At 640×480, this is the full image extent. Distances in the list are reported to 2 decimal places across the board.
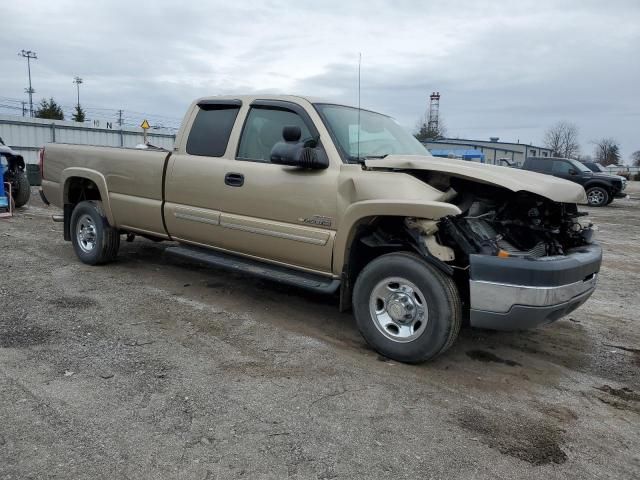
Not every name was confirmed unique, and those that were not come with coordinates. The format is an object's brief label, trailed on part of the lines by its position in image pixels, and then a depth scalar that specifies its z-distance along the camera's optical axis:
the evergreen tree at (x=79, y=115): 45.25
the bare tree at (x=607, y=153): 80.38
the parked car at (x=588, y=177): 19.81
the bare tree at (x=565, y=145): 72.38
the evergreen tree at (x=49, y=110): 45.19
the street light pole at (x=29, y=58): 55.59
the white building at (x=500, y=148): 55.72
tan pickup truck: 3.61
